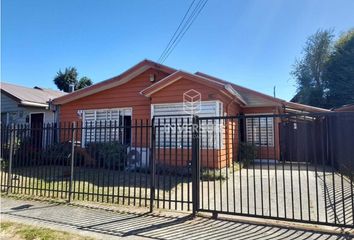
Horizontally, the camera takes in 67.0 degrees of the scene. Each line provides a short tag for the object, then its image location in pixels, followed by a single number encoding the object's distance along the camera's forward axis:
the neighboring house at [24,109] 16.65
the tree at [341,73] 28.86
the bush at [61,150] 10.20
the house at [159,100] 11.20
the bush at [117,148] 10.50
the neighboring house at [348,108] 12.79
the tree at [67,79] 41.34
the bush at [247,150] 13.21
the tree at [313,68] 32.73
